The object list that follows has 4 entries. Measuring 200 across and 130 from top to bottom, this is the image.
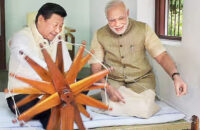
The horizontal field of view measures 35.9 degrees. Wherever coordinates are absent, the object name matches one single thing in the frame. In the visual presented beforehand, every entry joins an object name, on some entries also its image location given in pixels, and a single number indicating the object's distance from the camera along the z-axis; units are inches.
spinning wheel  56.5
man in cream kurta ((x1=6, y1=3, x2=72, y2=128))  75.8
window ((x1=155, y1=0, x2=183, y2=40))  107.9
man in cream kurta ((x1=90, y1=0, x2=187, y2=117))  92.1
